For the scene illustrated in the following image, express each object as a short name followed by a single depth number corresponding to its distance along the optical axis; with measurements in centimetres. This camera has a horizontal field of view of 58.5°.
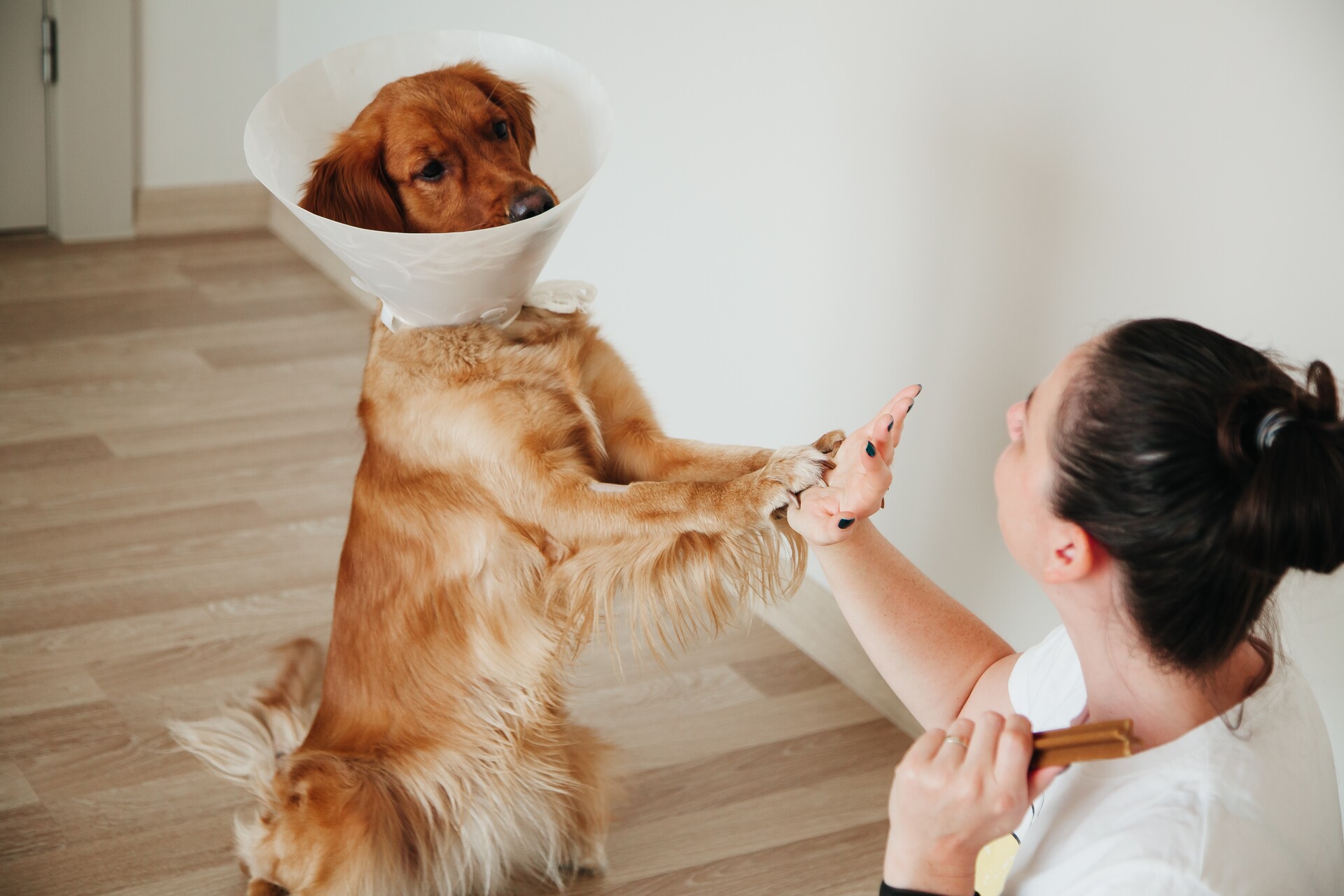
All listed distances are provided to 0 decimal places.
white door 433
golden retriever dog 161
